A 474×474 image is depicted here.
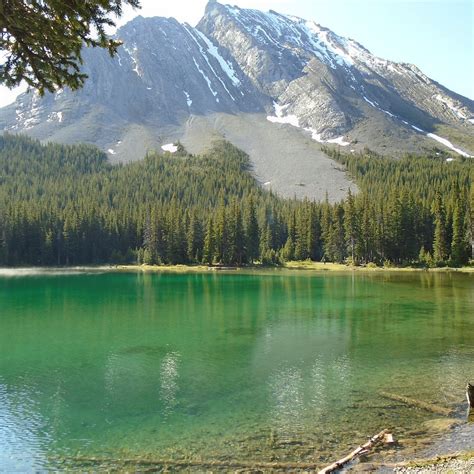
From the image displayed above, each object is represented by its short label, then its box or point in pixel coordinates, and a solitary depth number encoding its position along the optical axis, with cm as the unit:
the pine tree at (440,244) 11179
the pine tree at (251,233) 13732
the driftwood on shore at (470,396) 2167
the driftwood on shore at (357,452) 1566
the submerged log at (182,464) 1656
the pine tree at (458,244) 10788
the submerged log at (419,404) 2172
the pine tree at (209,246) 13438
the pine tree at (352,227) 12412
